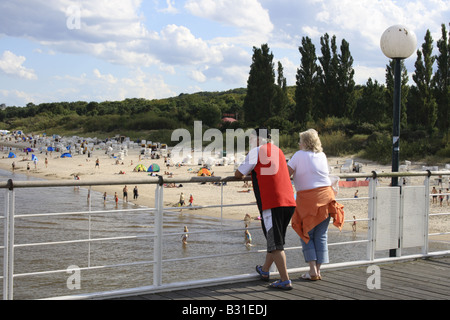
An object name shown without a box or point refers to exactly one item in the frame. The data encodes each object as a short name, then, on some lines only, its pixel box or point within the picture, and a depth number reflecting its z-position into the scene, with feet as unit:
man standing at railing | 15.35
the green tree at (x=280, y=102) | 162.20
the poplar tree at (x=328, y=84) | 140.15
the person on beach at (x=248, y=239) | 58.05
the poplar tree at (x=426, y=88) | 110.73
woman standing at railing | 16.31
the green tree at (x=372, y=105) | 136.56
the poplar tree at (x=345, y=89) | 138.10
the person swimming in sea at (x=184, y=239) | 59.95
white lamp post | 21.29
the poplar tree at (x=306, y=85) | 146.30
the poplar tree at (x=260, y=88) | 162.50
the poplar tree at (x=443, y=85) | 109.40
